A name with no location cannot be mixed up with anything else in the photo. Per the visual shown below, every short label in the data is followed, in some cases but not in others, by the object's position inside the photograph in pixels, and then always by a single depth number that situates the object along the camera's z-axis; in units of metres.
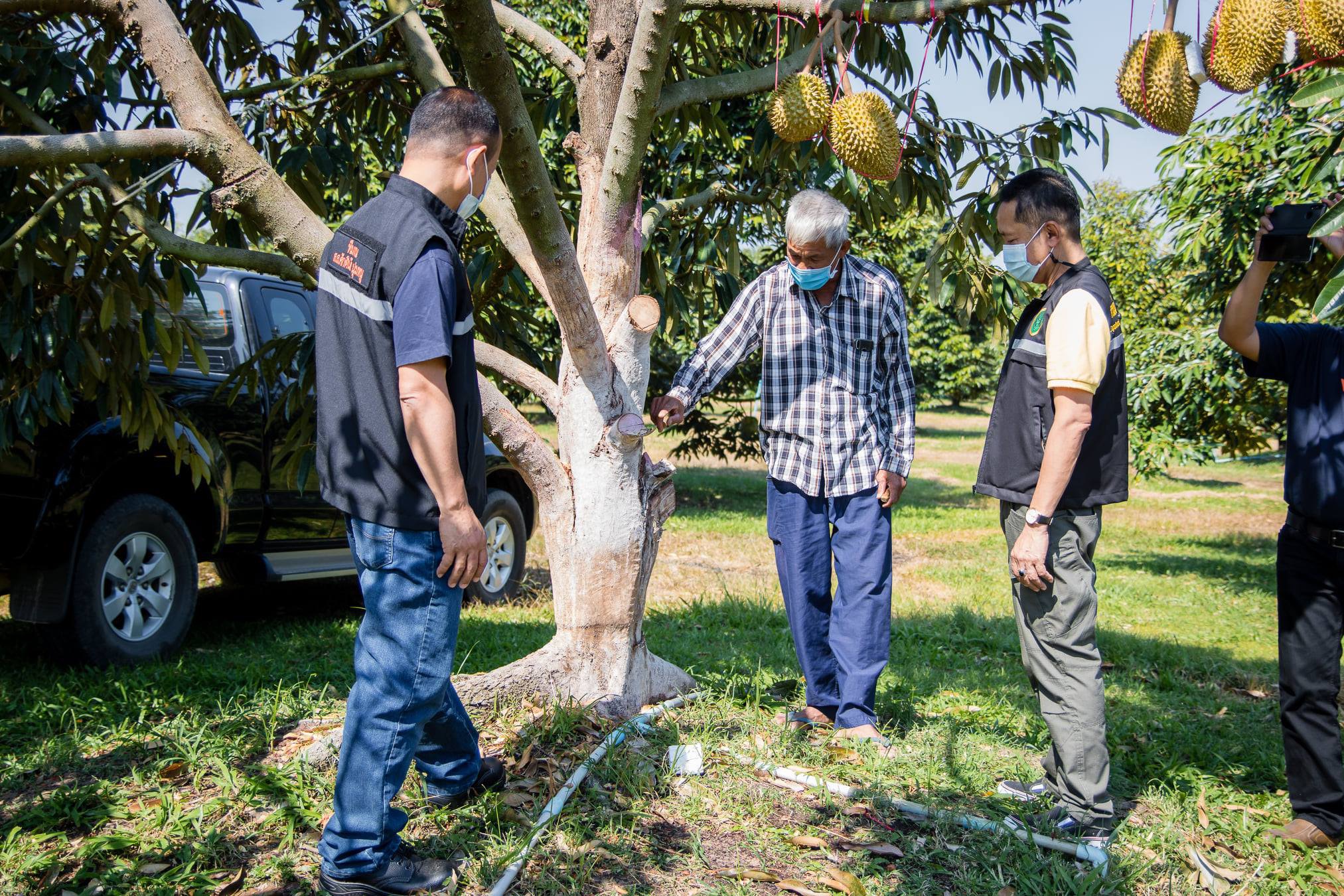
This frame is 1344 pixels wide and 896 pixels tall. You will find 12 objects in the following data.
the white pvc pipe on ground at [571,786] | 2.61
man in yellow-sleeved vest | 3.02
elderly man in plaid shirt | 3.64
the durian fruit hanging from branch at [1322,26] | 1.84
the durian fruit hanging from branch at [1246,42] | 1.96
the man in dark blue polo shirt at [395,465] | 2.43
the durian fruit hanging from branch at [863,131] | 2.65
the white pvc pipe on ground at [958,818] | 2.94
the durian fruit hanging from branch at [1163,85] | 2.24
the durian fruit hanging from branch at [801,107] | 2.80
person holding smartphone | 3.13
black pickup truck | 4.24
